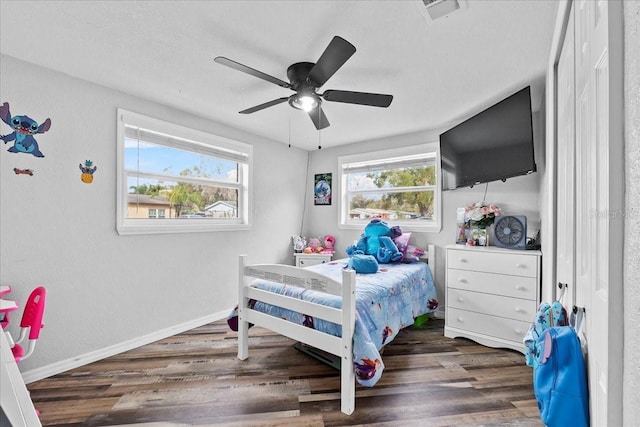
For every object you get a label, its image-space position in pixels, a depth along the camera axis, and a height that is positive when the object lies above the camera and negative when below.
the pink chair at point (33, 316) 1.62 -0.58
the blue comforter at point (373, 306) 1.74 -0.71
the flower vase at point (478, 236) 2.86 -0.21
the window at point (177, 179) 2.56 +0.36
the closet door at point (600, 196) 0.60 +0.05
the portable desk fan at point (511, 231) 2.61 -0.14
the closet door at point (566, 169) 1.29 +0.25
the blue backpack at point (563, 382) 0.90 -0.54
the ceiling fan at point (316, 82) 1.58 +0.85
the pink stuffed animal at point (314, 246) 4.04 -0.44
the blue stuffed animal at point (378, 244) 3.13 -0.33
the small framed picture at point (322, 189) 4.23 +0.39
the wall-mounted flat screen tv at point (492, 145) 2.13 +0.61
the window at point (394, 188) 3.48 +0.36
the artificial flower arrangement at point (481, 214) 2.85 +0.02
